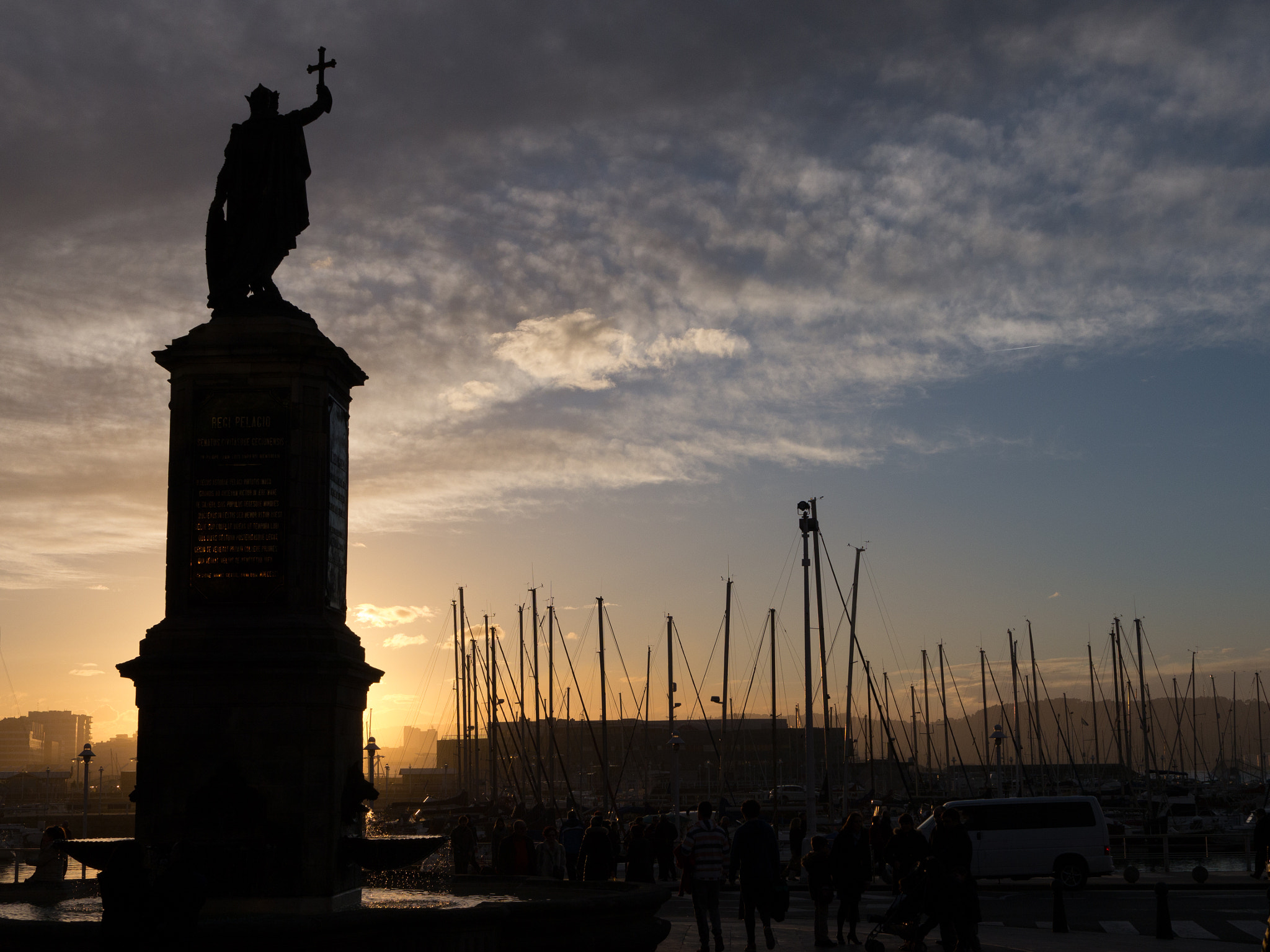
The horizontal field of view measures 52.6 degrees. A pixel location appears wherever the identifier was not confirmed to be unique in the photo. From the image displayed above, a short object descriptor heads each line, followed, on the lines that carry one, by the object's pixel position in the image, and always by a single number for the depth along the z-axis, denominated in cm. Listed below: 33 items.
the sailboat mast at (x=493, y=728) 6159
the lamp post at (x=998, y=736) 4975
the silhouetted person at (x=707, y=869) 1598
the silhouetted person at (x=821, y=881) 1712
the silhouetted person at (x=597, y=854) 1852
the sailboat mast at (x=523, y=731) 6112
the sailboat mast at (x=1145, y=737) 6412
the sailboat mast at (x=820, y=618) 4578
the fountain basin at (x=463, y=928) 1018
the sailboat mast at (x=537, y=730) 5581
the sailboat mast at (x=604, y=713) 5620
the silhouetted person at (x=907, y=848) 1770
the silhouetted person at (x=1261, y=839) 1658
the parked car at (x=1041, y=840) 2912
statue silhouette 1457
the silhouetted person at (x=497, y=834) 2878
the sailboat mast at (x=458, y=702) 7294
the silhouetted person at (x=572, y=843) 2844
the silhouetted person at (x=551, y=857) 2228
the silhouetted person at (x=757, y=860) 1595
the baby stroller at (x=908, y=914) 1595
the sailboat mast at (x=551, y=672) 6556
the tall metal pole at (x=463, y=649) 7331
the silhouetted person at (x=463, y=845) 2441
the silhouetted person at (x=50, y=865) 1570
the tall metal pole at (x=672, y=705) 4916
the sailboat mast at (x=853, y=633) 5428
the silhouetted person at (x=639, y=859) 2005
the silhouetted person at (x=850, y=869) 1783
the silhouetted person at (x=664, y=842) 2825
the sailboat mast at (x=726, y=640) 5988
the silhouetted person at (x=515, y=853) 1903
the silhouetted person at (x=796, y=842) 3081
